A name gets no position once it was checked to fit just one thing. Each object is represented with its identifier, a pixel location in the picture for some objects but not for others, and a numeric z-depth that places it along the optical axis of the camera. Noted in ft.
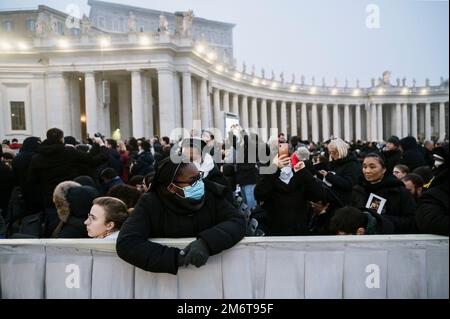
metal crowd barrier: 11.28
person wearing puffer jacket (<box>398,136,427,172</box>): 35.88
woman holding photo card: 16.75
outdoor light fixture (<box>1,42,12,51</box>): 123.13
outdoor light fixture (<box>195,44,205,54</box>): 128.67
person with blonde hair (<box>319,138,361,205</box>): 20.51
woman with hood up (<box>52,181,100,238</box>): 17.02
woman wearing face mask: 10.78
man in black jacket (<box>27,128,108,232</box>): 25.59
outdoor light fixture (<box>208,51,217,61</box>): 141.10
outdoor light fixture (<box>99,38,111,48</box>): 119.14
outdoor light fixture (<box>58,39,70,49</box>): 118.93
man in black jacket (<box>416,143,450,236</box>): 11.50
